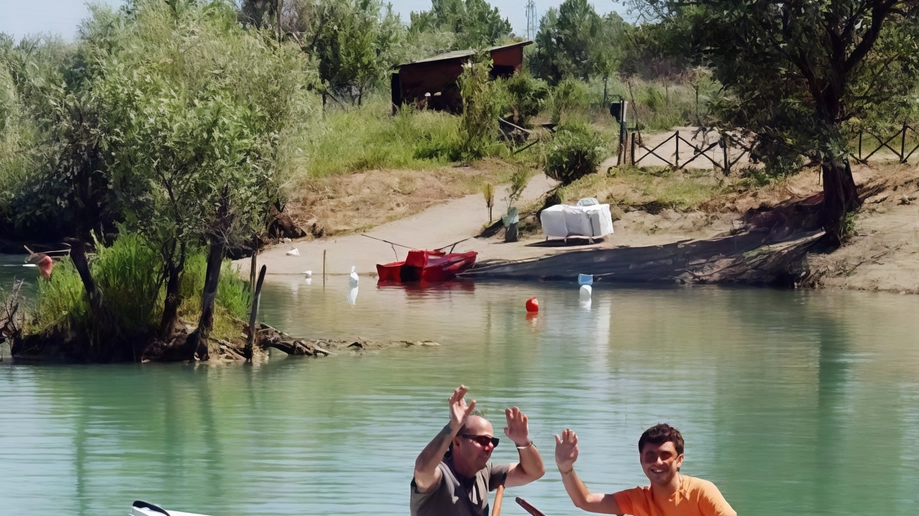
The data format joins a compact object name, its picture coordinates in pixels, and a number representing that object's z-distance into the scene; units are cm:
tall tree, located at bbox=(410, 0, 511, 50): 10025
